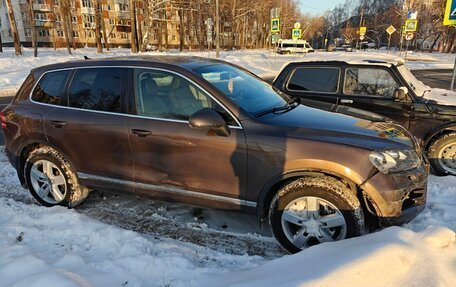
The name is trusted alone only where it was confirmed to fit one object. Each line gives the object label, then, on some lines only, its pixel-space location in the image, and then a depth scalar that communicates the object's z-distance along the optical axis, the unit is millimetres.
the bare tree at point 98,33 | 38875
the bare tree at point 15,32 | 26981
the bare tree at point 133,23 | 35219
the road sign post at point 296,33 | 24547
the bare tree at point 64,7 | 35731
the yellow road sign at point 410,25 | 18734
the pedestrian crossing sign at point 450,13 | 8508
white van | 48688
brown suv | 3100
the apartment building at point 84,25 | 62219
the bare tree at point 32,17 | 29984
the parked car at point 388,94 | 5227
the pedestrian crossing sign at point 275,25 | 18953
